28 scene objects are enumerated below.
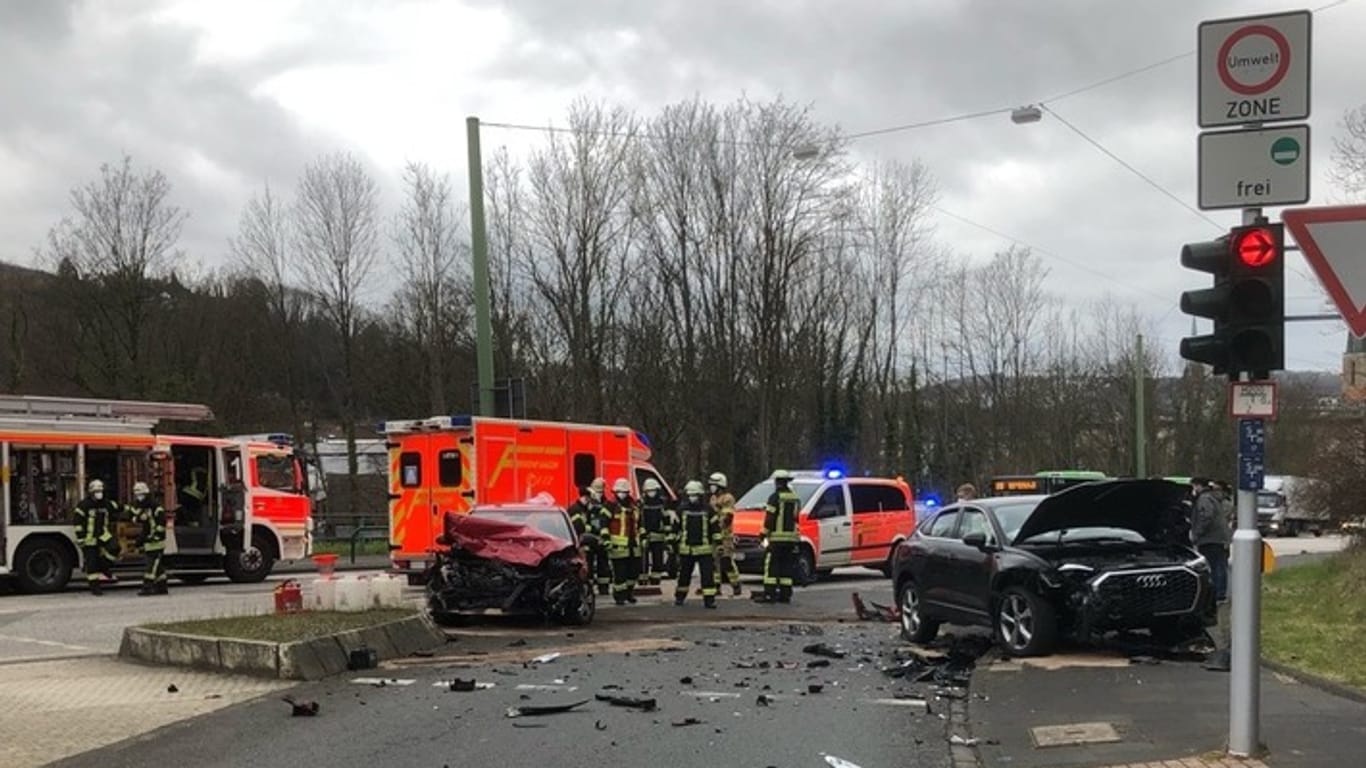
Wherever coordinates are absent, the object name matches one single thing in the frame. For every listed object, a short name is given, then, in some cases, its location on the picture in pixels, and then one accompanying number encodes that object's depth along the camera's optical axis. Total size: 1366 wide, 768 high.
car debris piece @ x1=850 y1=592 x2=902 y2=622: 16.20
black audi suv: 11.02
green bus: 27.20
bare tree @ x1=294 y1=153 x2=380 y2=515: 45.09
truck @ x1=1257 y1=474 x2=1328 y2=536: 50.12
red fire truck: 21.42
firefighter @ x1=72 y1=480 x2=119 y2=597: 21.02
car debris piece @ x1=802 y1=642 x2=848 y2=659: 12.37
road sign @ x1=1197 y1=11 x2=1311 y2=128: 6.85
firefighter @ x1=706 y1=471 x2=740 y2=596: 19.38
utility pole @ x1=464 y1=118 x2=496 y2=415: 20.36
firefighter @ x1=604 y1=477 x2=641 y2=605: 18.73
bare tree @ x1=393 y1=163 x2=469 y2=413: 45.44
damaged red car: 14.66
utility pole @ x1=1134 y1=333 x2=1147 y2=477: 42.94
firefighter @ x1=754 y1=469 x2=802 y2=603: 18.22
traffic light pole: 6.77
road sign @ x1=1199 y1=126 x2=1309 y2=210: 6.82
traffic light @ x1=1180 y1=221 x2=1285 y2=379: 6.90
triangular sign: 6.51
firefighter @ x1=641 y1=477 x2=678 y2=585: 20.30
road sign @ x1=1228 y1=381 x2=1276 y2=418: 6.89
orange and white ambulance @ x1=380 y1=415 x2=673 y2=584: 20.16
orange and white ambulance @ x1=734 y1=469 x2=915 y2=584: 22.61
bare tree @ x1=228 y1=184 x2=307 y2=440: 46.66
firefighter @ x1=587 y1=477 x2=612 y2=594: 18.75
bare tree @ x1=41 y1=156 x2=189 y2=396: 40.56
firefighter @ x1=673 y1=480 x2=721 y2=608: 17.98
